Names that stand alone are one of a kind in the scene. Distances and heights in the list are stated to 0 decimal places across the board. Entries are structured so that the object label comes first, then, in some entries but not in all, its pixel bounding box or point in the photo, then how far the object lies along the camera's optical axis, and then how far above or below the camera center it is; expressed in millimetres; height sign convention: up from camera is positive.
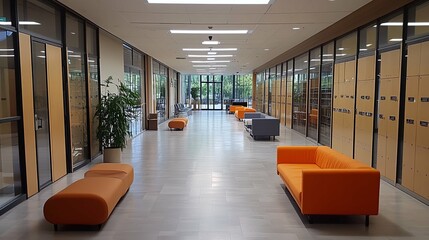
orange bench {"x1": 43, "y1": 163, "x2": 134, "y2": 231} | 3904 -1297
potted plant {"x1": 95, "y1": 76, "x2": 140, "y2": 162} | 7609 -691
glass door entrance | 32844 +307
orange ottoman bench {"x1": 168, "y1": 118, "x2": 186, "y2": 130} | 14492 -1244
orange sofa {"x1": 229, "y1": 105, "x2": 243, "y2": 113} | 25944 -1066
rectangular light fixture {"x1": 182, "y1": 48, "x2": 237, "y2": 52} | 12453 +1712
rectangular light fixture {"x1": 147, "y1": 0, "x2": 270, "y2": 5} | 5743 +1611
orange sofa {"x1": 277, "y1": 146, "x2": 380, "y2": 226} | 4055 -1177
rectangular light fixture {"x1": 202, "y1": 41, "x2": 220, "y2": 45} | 10895 +1690
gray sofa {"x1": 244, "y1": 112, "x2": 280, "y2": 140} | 11578 -1102
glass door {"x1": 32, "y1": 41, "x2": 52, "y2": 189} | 5516 -297
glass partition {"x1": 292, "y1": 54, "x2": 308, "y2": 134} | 12742 +39
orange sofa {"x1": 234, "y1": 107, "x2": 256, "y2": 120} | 19288 -981
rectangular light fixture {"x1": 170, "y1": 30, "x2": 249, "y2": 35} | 8672 +1653
